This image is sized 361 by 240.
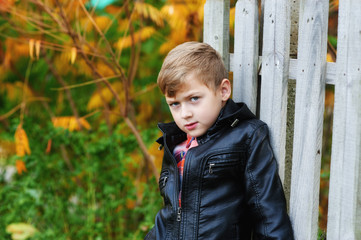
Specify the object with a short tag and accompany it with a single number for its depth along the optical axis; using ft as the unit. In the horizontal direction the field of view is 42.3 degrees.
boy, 6.72
